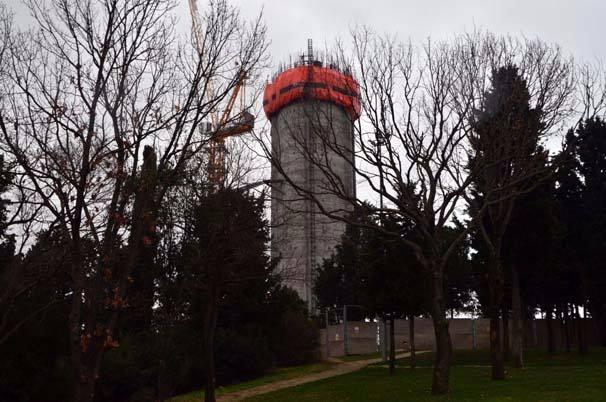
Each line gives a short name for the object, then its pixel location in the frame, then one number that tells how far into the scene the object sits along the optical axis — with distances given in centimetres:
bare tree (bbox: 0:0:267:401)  853
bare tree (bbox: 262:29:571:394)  1595
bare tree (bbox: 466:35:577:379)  1678
